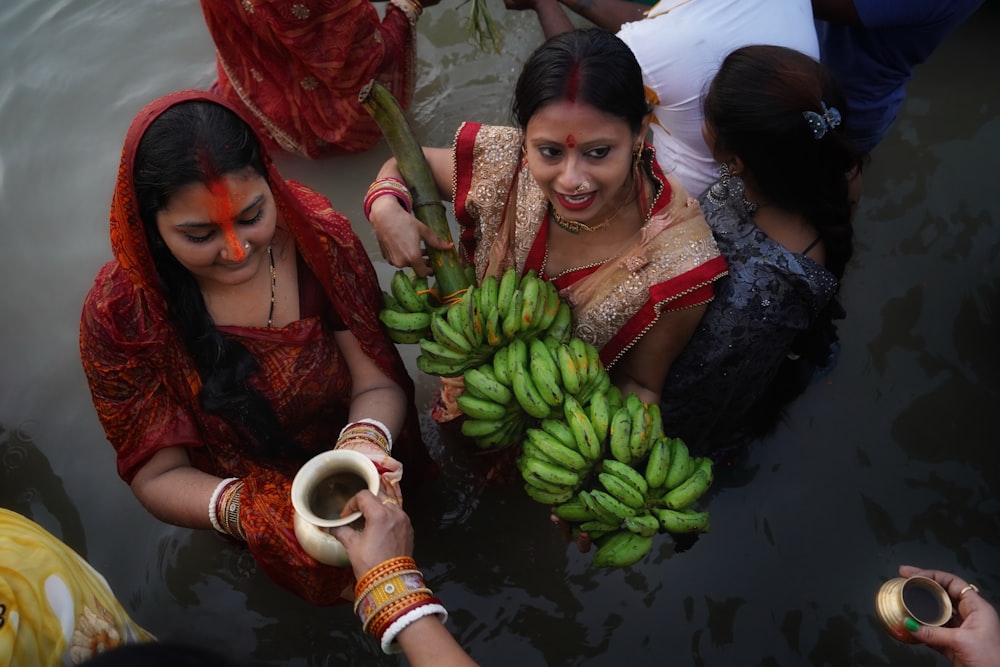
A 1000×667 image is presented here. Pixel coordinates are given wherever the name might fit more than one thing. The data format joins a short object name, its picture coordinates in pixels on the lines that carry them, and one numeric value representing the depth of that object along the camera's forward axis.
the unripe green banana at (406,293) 2.59
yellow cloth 1.62
